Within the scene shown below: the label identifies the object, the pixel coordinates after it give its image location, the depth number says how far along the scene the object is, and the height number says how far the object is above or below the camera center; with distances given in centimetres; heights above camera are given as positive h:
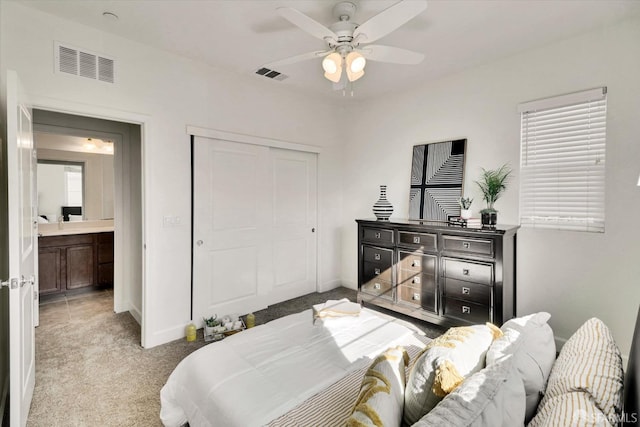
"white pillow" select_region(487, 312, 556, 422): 105 -55
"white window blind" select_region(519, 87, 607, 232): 258 +40
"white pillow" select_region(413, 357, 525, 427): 77 -53
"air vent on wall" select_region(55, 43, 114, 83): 238 +114
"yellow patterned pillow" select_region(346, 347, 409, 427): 89 -61
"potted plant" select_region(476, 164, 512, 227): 300 +21
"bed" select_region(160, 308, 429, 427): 123 -80
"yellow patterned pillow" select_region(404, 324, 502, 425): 98 -56
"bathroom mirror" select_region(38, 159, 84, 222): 507 +25
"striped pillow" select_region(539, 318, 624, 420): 89 -54
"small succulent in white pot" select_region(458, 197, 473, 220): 302 -2
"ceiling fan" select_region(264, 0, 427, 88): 175 +106
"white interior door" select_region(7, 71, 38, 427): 157 -26
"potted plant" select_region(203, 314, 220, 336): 292 -116
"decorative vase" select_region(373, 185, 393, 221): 364 -3
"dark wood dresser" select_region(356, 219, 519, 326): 270 -65
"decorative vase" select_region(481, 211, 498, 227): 281 -12
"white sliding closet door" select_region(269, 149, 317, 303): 396 -24
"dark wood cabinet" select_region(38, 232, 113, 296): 410 -81
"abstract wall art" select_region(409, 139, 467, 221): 338 +30
